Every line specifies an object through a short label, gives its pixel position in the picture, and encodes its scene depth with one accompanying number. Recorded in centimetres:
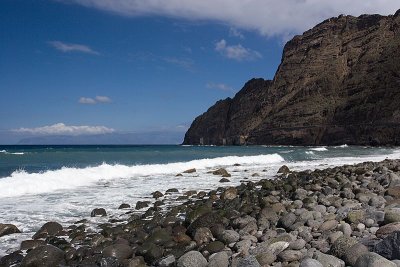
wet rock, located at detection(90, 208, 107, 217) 1138
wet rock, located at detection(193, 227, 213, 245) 838
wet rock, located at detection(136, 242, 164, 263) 741
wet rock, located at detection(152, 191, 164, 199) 1478
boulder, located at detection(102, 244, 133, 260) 750
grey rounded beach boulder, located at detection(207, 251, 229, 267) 649
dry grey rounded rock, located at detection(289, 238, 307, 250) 700
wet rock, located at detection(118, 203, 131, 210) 1256
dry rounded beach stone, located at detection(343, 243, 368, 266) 603
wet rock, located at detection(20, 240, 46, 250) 832
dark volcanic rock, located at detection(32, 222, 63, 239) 919
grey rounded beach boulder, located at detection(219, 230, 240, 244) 807
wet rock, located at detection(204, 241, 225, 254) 756
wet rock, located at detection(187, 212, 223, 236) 892
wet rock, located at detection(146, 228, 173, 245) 820
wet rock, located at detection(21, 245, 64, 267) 724
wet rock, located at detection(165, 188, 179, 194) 1587
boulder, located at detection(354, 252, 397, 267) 545
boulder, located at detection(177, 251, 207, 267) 667
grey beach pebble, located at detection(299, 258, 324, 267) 583
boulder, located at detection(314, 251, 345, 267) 596
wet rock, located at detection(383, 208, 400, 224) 771
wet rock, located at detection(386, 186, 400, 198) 1114
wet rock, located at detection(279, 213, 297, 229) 863
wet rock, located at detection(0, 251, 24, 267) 736
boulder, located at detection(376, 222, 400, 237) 721
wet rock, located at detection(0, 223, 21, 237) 942
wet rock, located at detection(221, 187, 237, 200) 1344
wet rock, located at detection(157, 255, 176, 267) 701
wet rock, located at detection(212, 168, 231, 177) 2246
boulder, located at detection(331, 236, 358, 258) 633
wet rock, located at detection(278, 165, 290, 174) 2312
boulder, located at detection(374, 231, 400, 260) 586
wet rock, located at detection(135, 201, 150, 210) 1256
